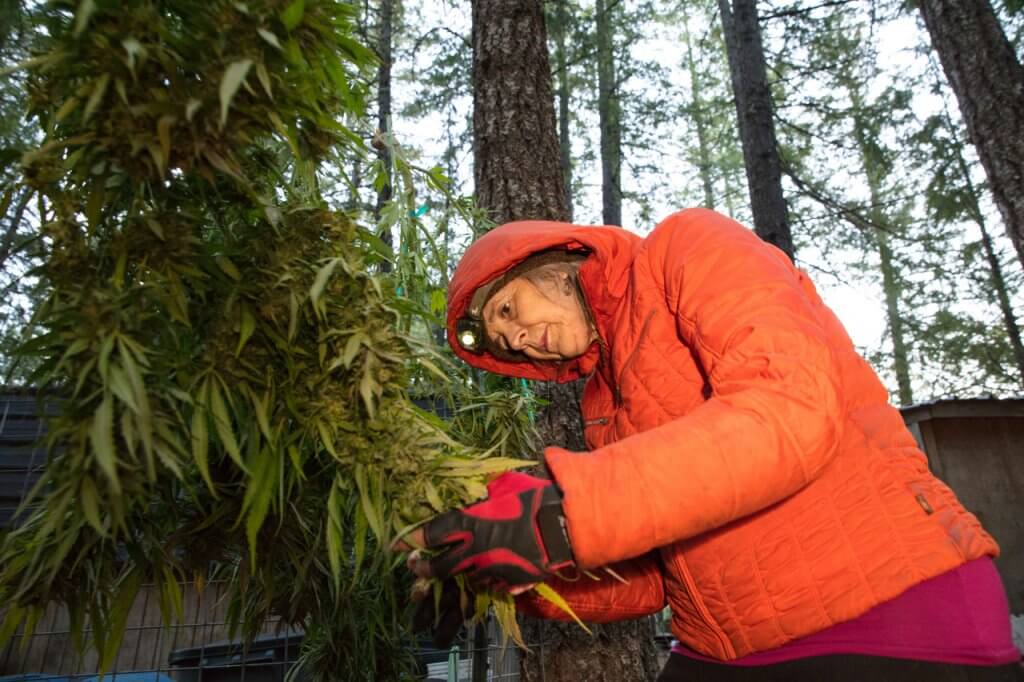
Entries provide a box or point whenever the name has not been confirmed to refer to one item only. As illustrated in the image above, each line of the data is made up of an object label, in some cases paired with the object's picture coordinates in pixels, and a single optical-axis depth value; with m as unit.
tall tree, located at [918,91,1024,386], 8.68
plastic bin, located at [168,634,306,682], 3.43
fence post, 3.13
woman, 1.09
